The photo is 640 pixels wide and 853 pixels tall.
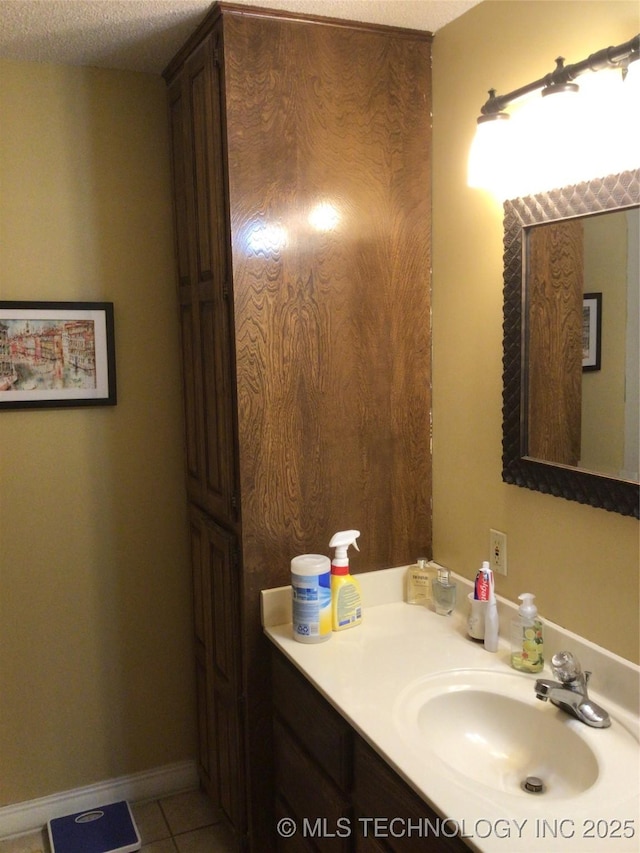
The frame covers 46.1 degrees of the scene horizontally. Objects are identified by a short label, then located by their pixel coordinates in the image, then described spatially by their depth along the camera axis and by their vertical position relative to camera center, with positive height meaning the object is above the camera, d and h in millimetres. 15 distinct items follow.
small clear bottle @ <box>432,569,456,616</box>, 1974 -613
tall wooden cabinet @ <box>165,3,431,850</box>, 1874 +157
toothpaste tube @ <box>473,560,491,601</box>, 1759 -525
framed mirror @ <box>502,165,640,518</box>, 1456 +29
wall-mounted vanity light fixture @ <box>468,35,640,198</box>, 1408 +470
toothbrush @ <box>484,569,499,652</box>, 1729 -614
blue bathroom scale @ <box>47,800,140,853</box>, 2297 -1450
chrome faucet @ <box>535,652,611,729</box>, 1435 -650
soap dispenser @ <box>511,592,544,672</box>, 1633 -617
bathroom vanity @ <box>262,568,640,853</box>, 1189 -719
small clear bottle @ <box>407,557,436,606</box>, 2062 -608
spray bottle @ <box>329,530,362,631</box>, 1875 -565
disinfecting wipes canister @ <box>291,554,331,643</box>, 1801 -568
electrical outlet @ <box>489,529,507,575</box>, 1854 -478
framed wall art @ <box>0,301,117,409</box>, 2279 +47
